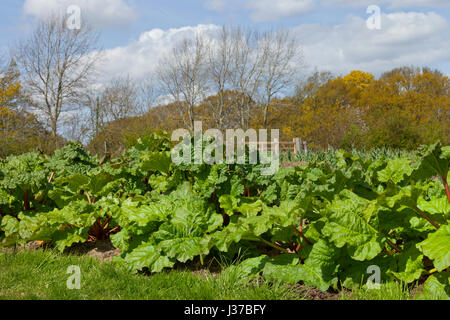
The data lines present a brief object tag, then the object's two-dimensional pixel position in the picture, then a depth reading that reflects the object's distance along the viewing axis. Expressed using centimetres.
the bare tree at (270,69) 3244
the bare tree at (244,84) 3247
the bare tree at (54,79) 2498
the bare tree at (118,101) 2836
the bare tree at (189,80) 3219
